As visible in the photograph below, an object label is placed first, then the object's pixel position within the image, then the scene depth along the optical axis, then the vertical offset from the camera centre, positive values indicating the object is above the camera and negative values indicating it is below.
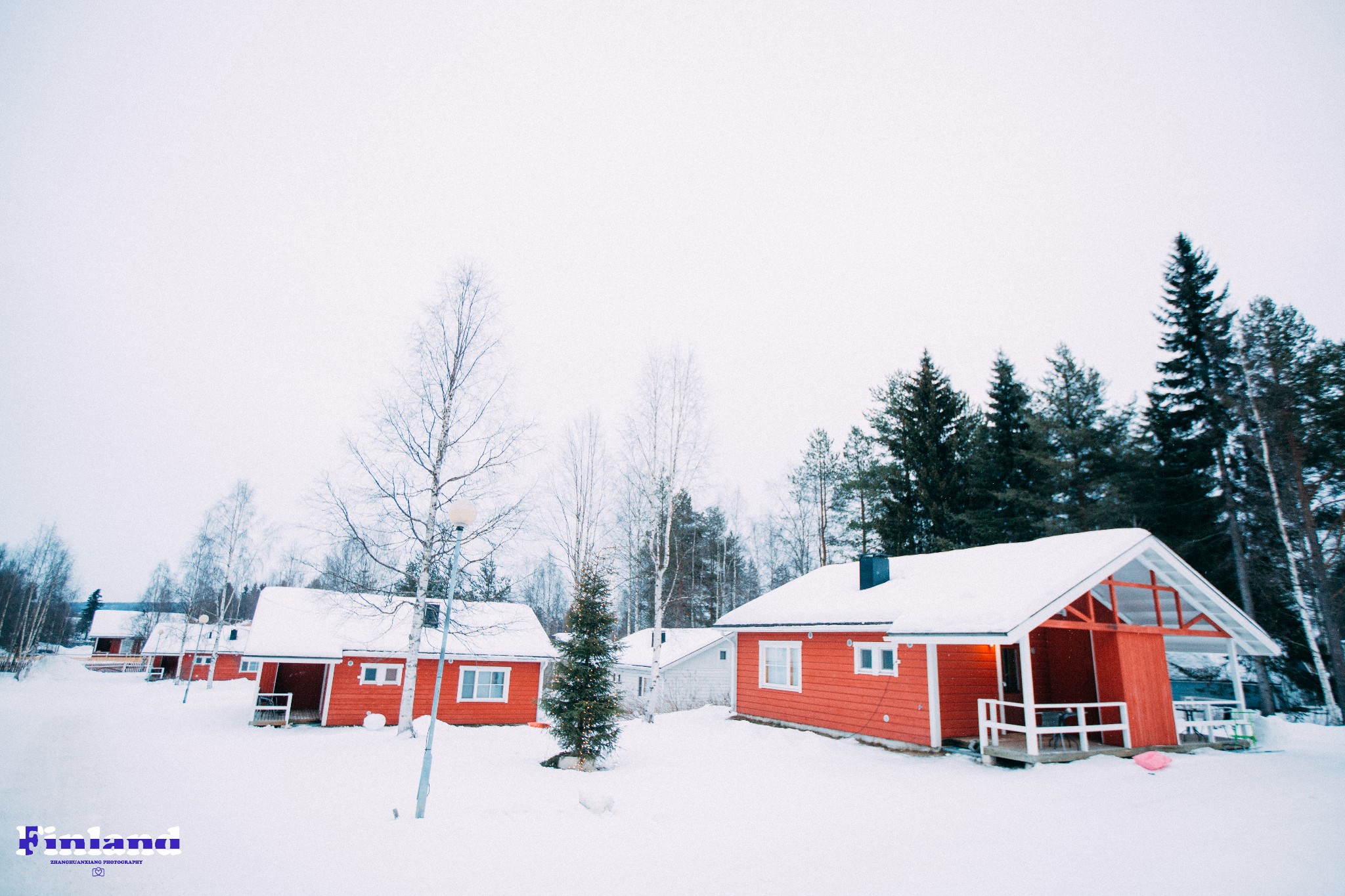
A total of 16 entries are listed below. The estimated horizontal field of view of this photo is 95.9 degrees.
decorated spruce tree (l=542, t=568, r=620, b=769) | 12.88 -1.79
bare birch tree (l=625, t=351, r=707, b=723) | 21.80 +6.22
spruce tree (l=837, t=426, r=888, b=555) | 31.30 +6.52
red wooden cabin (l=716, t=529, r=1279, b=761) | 12.58 -0.58
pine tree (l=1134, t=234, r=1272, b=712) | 22.86 +7.55
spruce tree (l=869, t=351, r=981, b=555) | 28.84 +7.18
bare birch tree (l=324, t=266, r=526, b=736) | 16.00 +3.76
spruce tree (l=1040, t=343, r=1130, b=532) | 24.56 +6.91
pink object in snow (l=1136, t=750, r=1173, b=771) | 11.14 -2.41
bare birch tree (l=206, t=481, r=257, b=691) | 35.62 +3.16
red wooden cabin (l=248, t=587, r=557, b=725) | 20.36 -2.27
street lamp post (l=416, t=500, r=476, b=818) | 8.52 +0.27
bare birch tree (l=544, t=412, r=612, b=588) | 24.73 +4.24
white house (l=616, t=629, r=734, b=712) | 30.75 -3.20
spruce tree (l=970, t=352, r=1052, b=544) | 26.25 +6.64
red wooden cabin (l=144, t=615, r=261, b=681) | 42.78 -4.35
